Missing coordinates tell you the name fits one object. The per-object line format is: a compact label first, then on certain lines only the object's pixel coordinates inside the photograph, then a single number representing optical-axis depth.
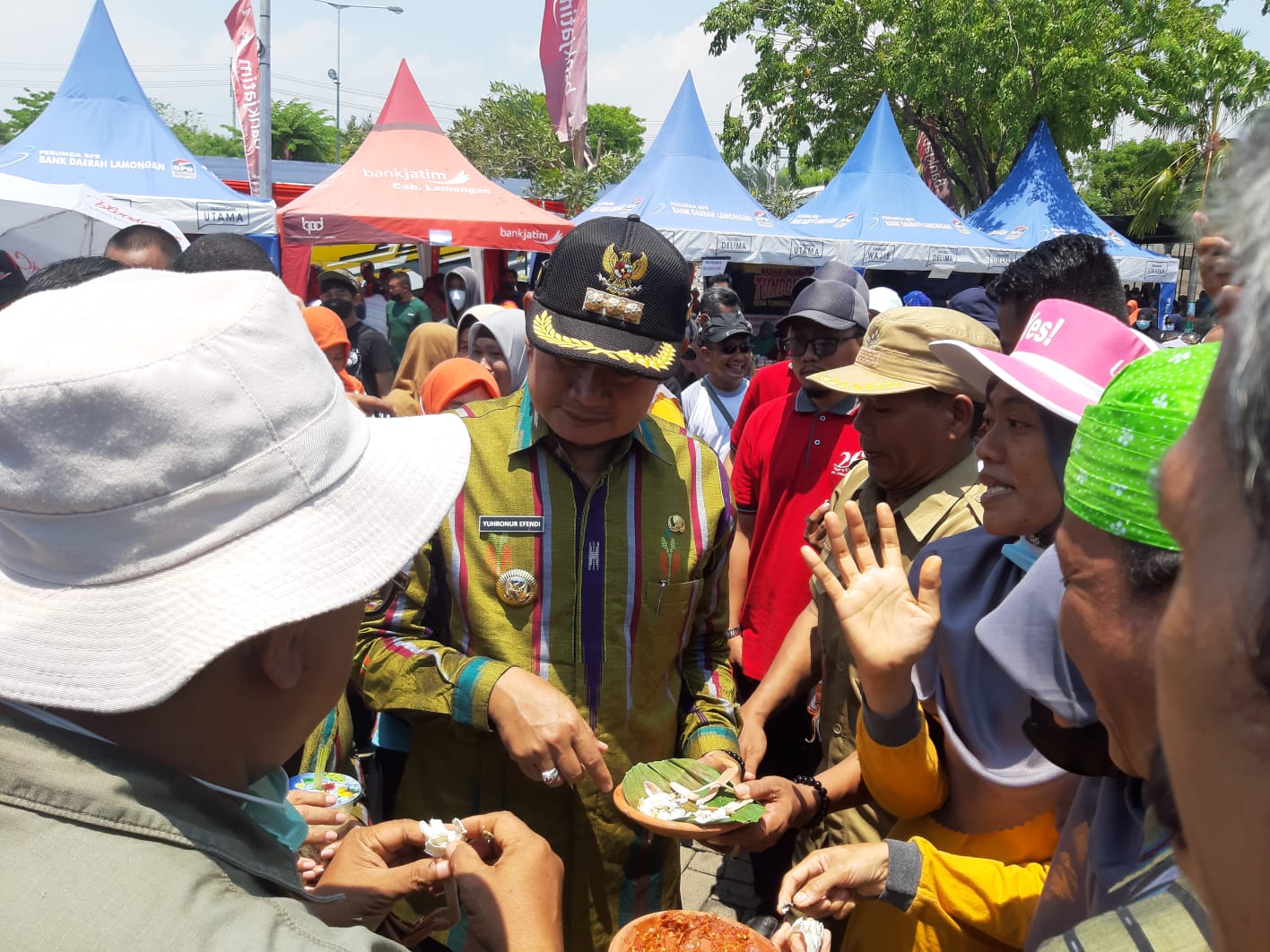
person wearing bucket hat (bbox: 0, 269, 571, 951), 0.83
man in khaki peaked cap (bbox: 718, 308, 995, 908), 2.45
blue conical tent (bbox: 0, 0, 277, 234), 10.16
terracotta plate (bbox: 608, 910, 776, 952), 1.57
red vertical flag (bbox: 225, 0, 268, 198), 14.00
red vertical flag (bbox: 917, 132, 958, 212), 25.53
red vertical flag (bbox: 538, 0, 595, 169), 13.62
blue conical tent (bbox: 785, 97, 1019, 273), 15.16
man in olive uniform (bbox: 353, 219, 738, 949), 2.03
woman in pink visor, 1.73
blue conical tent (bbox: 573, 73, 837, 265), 13.63
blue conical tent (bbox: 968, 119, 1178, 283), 17.44
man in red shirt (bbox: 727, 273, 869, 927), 3.57
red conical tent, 11.12
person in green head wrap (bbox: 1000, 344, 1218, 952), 0.97
